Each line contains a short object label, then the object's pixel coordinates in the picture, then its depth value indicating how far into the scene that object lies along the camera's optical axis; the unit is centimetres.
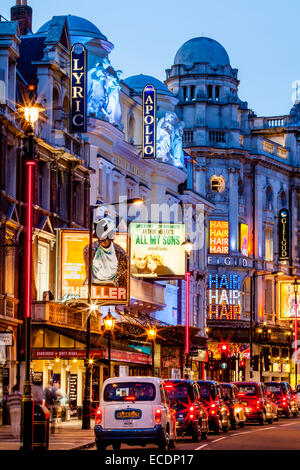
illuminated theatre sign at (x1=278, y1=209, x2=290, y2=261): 10481
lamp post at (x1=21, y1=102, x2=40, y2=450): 2891
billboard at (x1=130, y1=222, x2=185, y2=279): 6062
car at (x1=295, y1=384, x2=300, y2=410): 7139
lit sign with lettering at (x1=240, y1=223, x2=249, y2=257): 9912
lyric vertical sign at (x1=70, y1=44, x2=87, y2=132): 5197
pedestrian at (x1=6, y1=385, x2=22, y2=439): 3608
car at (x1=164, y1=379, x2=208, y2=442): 3638
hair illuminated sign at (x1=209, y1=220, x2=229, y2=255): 9594
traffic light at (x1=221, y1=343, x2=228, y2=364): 8319
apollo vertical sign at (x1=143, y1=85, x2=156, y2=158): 6294
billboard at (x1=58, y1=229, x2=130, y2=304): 5097
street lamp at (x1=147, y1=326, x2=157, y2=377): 5457
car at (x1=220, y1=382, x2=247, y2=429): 4638
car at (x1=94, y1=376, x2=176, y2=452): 3041
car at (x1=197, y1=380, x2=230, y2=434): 4194
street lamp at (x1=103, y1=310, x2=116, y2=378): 4719
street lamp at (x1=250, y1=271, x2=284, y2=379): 8081
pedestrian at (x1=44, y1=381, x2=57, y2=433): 3916
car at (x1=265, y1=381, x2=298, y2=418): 6059
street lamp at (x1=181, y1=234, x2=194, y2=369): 5753
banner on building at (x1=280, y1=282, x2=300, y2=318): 10556
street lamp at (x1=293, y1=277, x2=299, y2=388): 10000
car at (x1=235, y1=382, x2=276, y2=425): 5144
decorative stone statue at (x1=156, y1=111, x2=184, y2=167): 6850
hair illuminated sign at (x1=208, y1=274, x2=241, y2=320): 9531
